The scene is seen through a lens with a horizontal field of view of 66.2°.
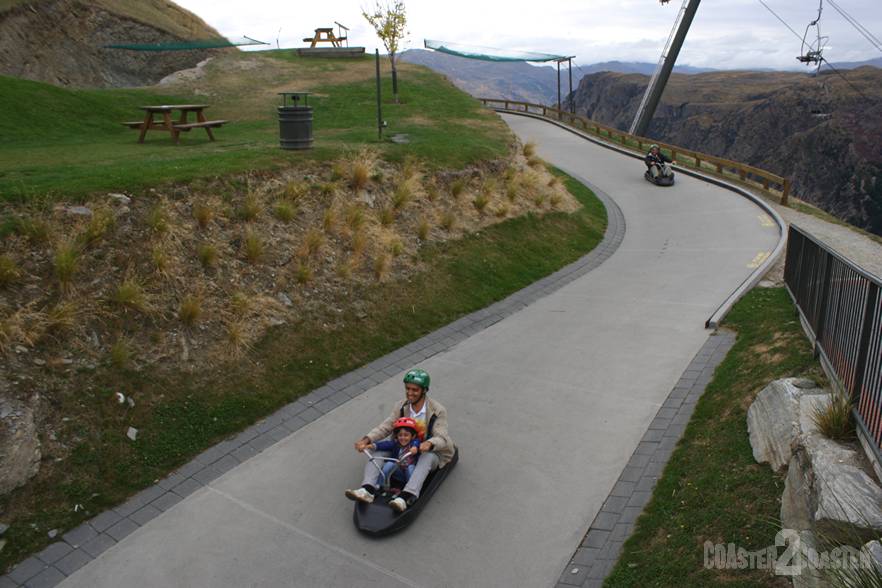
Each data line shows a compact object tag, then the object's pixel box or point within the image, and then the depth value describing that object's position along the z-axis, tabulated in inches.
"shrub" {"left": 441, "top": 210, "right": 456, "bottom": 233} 570.9
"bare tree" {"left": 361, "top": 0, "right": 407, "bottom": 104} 1182.3
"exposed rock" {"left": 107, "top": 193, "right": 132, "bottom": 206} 395.1
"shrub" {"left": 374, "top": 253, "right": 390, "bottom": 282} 473.7
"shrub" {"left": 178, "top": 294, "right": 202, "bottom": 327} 359.3
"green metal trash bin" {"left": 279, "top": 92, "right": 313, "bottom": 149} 571.5
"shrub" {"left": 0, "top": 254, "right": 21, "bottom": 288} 314.7
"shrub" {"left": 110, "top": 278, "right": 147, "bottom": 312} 340.8
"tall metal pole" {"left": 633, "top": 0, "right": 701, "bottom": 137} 1376.7
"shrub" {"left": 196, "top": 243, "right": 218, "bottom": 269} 396.2
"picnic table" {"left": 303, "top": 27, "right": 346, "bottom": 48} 1517.0
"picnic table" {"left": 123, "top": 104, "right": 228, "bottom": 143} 654.5
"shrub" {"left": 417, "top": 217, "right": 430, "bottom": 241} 540.7
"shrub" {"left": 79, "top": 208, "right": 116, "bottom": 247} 357.7
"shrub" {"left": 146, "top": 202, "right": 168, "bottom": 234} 390.6
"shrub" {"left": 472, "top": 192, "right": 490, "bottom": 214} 627.5
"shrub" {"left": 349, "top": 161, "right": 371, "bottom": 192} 543.8
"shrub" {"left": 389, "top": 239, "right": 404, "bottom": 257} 501.7
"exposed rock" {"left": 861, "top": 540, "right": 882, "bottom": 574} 154.8
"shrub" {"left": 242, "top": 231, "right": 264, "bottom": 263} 420.5
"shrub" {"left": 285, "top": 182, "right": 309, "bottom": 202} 491.5
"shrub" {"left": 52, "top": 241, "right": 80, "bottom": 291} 330.3
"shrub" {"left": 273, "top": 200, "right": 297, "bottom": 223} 466.0
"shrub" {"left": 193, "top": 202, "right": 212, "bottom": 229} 419.8
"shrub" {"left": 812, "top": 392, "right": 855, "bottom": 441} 216.1
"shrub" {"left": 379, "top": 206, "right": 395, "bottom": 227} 526.0
